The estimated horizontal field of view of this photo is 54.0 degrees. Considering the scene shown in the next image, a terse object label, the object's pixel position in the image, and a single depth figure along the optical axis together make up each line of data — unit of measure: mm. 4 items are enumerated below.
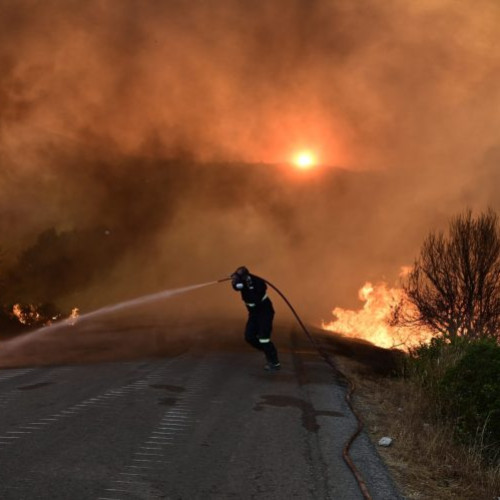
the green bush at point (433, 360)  7332
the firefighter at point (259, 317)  8711
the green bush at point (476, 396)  5491
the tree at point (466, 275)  25375
